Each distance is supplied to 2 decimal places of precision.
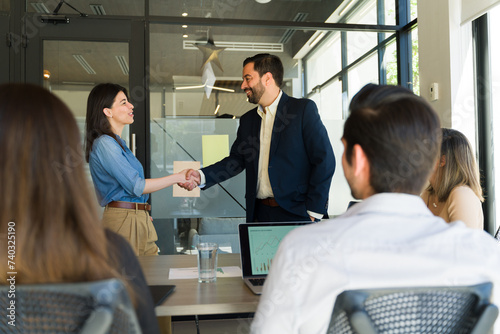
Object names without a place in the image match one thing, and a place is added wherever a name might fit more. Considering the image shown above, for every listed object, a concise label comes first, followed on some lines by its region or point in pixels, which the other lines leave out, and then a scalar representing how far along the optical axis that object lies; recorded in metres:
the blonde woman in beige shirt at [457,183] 2.13
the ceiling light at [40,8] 4.13
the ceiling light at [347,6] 4.68
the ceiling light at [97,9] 4.21
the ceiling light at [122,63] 4.22
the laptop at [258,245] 1.78
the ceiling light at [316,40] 4.57
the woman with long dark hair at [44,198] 0.85
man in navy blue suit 2.95
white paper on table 1.83
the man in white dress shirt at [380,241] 0.95
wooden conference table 1.43
